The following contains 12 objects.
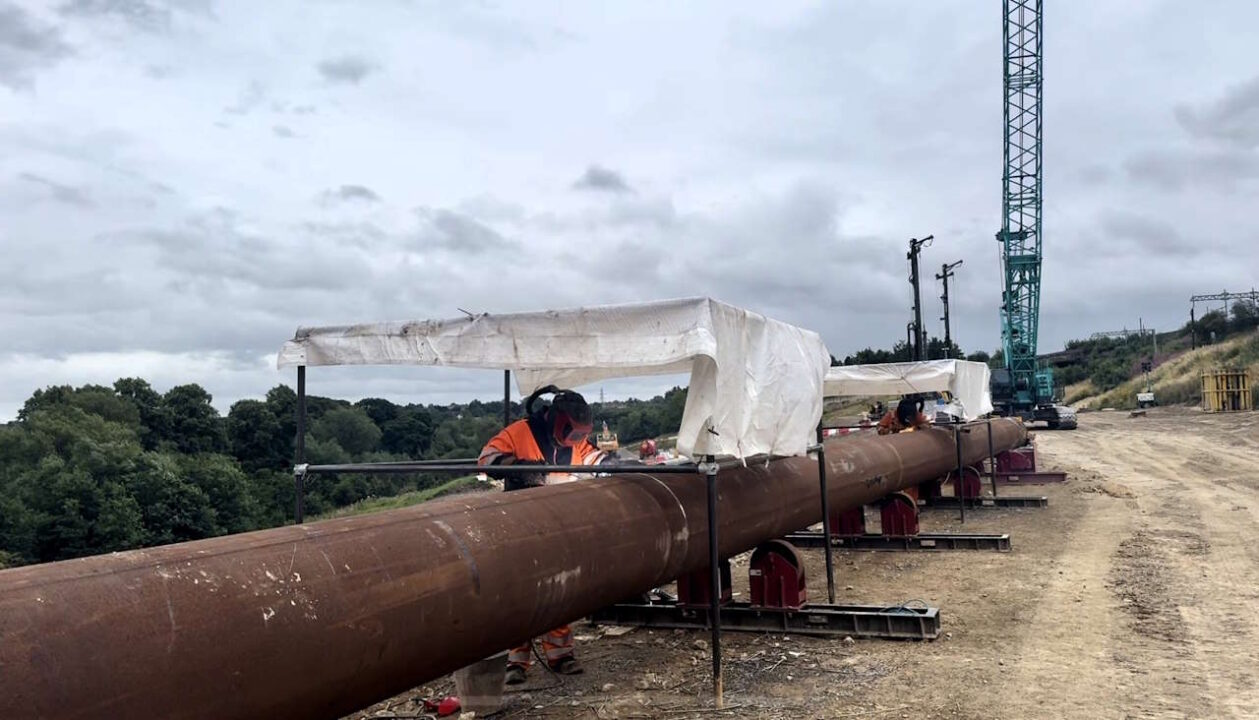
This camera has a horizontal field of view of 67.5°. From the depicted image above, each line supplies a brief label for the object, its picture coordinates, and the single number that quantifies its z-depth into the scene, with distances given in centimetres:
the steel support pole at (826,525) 740
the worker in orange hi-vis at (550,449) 622
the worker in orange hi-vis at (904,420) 1279
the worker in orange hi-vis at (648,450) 1073
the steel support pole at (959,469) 1275
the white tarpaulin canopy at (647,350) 516
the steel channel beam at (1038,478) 1814
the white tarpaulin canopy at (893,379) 1247
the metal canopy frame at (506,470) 536
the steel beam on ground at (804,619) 680
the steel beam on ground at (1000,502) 1445
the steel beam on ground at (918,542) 1059
